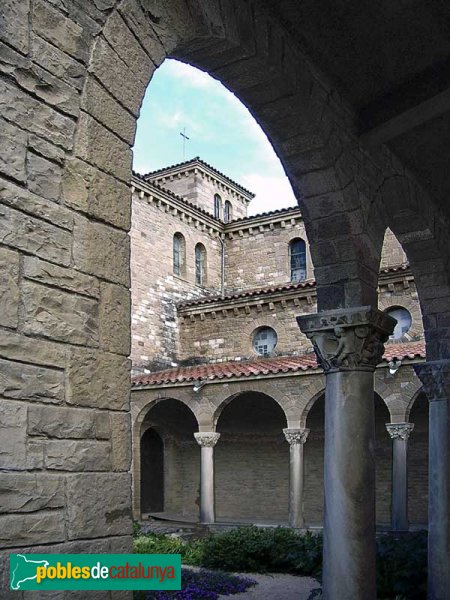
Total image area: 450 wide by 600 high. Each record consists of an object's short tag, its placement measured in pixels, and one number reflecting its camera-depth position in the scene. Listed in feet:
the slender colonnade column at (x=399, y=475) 48.14
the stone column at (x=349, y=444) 15.80
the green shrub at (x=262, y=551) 32.63
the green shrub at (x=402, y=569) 22.48
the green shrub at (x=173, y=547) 35.24
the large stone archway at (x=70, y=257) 6.94
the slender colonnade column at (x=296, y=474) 51.31
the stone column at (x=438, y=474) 21.01
